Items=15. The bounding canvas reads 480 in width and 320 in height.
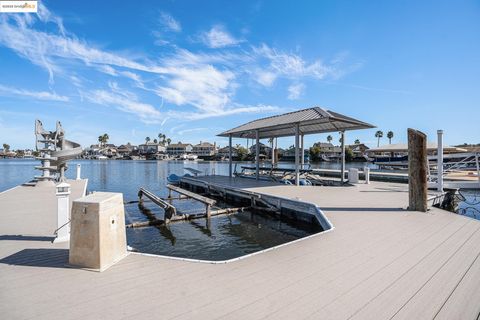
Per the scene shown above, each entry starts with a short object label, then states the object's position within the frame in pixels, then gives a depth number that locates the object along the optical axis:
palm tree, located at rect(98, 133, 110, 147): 125.16
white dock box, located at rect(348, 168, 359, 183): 14.32
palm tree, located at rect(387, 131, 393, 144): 106.19
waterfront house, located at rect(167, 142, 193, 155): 123.44
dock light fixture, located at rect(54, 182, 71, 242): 4.79
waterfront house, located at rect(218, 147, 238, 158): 112.80
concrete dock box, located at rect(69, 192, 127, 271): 3.61
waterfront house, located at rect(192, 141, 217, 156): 123.43
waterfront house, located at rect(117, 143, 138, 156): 133.10
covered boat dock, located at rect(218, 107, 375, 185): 12.30
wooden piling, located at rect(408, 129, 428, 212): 7.40
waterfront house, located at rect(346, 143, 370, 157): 76.93
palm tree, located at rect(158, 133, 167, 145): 149.38
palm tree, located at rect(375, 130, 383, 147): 105.55
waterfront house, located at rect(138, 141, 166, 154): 124.01
